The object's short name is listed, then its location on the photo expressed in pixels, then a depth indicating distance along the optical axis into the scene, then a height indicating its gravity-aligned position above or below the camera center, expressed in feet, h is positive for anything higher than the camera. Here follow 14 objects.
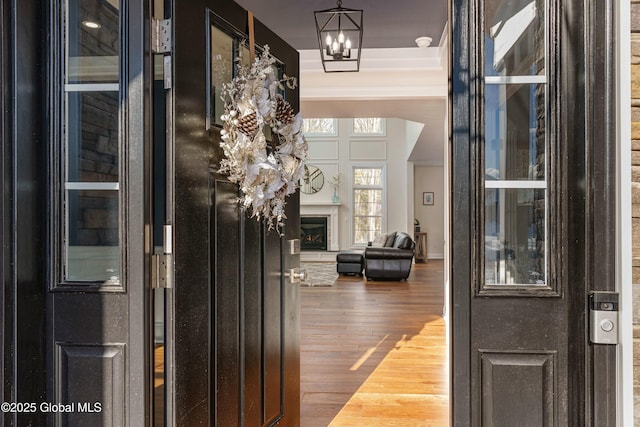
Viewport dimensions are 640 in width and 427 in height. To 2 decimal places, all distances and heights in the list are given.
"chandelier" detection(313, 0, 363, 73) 9.74 +4.10
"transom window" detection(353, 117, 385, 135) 39.14 +7.49
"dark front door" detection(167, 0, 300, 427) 5.25 -0.74
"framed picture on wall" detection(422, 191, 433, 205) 40.75 +1.16
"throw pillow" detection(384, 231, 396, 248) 28.80 -1.94
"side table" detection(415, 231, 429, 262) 36.78 -3.16
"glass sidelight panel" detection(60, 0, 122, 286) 5.26 +0.81
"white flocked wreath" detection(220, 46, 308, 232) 6.01 +1.01
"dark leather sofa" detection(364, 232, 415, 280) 26.50 -3.05
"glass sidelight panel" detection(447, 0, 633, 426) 4.31 +0.19
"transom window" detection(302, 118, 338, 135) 39.44 +7.61
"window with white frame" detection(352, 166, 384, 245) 38.88 +0.78
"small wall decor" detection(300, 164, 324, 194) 39.29 +2.50
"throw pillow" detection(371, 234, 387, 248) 29.78 -2.14
